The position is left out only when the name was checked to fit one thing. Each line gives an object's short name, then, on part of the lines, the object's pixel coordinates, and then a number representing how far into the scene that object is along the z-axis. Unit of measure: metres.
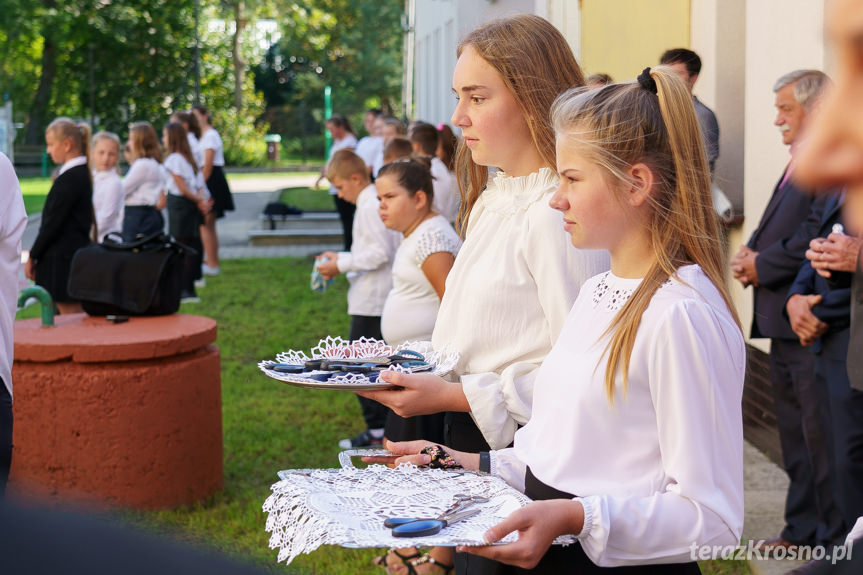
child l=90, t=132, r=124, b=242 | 10.03
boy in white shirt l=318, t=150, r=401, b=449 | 6.57
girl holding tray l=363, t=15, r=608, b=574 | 2.57
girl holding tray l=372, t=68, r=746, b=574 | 1.84
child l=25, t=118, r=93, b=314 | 8.08
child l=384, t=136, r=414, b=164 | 8.77
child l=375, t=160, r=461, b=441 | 5.26
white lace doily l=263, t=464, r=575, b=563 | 1.69
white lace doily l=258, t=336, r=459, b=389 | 2.45
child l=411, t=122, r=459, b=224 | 8.23
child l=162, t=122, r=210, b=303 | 12.65
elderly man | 4.64
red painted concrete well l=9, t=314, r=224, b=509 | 5.21
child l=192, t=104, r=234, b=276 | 14.50
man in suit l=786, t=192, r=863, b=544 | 4.11
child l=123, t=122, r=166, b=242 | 11.50
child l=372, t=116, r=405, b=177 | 12.91
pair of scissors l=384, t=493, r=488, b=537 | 1.67
